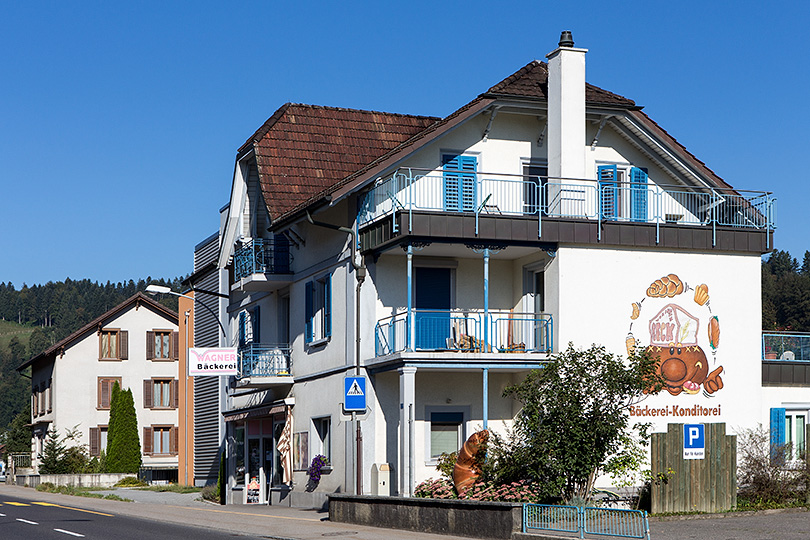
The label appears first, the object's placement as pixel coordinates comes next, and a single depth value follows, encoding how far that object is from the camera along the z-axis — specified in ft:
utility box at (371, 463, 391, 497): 89.45
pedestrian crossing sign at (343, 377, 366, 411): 79.77
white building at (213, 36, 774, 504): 88.07
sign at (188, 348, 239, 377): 108.17
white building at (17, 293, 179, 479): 211.61
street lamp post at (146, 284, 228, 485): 112.16
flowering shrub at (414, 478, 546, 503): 71.77
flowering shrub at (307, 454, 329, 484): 99.81
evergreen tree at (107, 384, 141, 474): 195.93
